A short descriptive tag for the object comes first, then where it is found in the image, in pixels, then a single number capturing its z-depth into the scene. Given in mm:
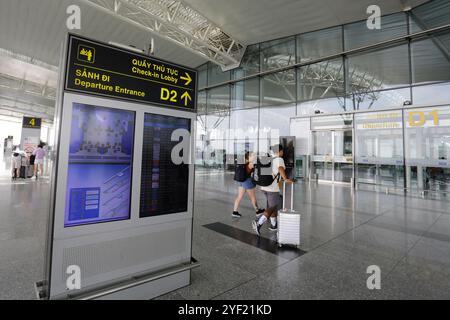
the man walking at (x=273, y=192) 4148
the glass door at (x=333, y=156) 11328
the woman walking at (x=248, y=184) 5270
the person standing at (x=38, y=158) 11094
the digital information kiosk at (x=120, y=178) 1797
